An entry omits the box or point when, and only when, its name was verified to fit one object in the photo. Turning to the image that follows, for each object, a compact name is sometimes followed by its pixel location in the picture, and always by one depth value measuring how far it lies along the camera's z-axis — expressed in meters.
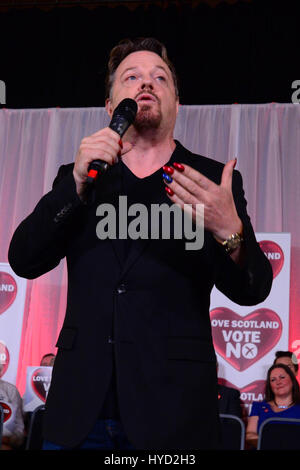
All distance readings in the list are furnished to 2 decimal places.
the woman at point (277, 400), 5.24
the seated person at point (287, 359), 5.71
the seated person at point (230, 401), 5.38
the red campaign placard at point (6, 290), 6.33
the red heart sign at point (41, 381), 5.86
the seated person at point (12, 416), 5.09
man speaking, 1.27
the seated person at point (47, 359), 6.17
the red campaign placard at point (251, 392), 5.85
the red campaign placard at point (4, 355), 6.38
